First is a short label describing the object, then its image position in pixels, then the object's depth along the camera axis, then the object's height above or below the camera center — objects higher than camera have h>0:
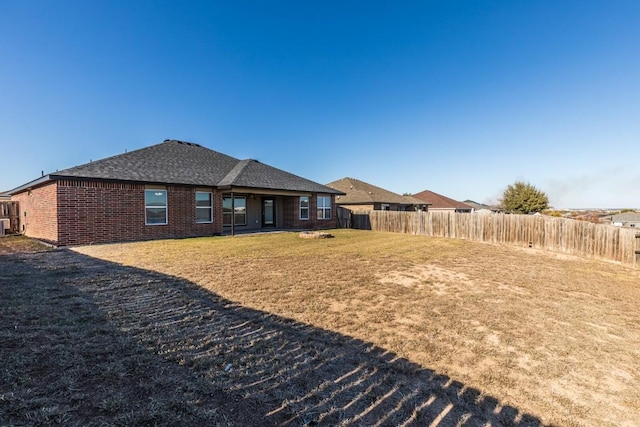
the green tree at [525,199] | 35.22 +1.27
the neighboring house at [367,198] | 28.70 +1.18
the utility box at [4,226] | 15.71 -0.88
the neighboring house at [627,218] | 28.34 -0.90
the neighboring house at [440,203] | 41.85 +1.03
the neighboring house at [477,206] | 52.44 +0.66
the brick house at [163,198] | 11.61 +0.60
